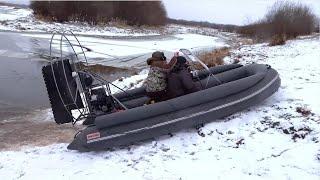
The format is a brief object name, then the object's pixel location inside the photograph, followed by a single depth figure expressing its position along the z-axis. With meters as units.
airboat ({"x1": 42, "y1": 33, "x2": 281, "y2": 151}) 7.79
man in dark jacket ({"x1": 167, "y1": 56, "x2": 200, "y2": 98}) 8.38
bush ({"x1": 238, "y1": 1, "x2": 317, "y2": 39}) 28.70
